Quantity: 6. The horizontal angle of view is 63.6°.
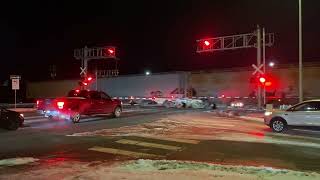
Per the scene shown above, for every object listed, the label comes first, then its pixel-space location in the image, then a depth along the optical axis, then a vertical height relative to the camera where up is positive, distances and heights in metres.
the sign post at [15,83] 16.17 +0.81
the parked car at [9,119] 11.07 -1.01
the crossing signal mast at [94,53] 30.28 +5.11
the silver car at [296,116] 10.17 -0.85
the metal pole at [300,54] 13.57 +2.22
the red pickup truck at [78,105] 13.08 -0.50
